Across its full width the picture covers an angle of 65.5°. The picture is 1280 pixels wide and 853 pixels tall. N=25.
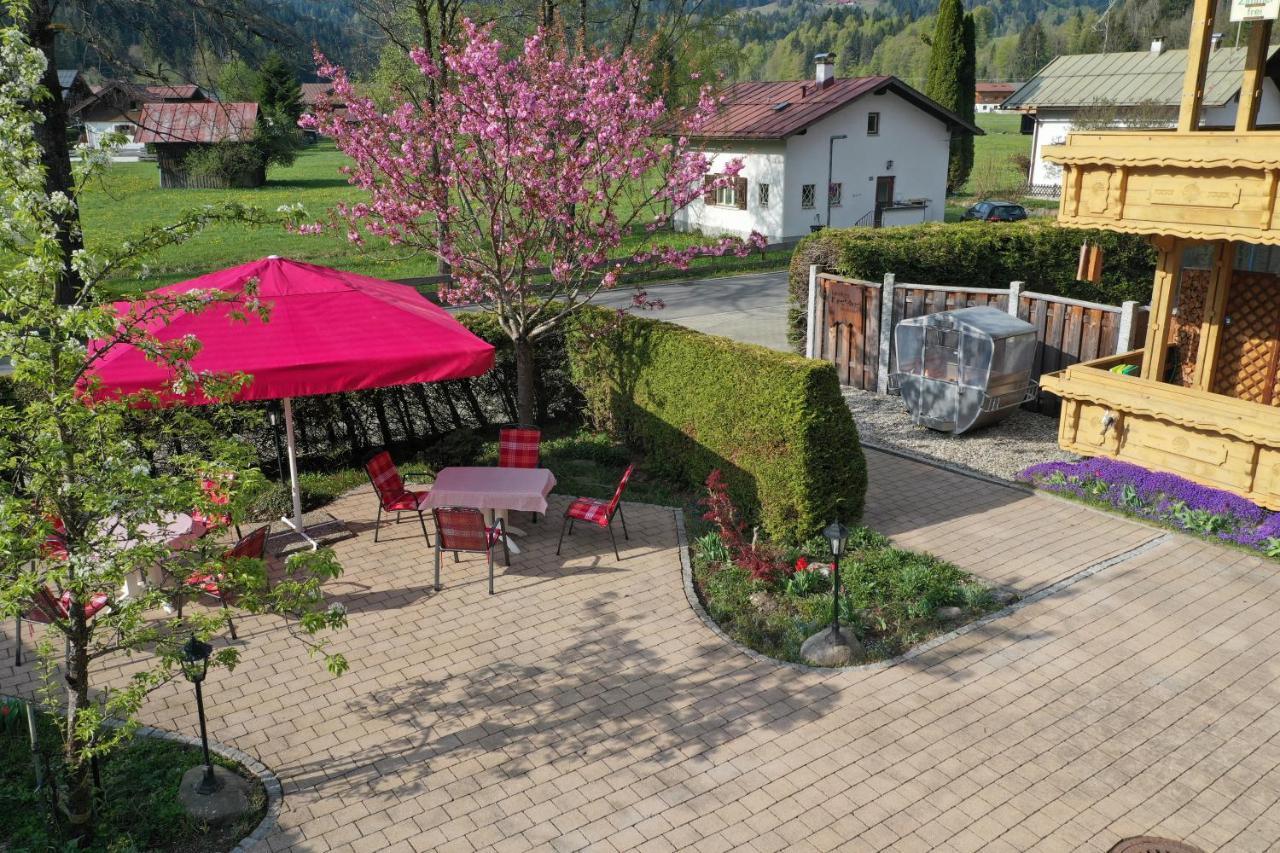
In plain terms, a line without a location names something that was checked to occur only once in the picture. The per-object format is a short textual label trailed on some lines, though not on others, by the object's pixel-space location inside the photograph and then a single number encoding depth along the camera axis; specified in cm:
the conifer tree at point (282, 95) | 5360
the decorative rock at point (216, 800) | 624
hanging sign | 995
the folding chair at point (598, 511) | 1003
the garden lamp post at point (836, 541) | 781
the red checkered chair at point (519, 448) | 1117
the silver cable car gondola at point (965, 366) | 1346
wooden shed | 4953
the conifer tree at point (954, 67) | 4809
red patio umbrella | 897
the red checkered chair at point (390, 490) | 1033
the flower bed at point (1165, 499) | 1027
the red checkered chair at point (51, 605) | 575
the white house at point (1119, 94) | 3809
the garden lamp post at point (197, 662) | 605
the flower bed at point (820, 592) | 855
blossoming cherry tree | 1192
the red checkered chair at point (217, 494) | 568
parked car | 3462
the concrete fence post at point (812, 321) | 1727
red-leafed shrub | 938
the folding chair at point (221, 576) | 594
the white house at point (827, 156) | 3475
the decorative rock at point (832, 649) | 811
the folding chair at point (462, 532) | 916
